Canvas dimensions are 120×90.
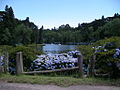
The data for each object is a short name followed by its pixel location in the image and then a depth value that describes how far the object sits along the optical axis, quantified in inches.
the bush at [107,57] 167.0
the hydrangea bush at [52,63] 203.5
